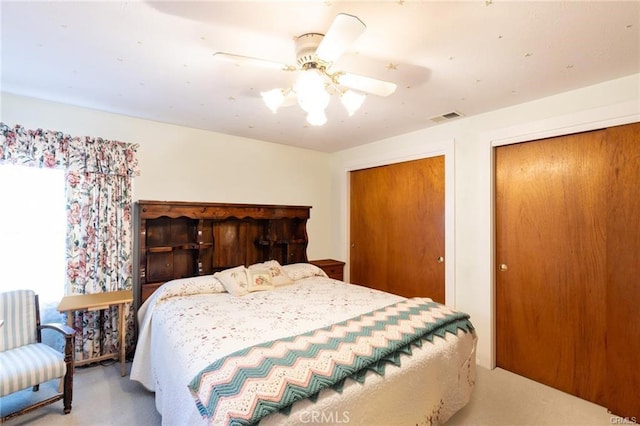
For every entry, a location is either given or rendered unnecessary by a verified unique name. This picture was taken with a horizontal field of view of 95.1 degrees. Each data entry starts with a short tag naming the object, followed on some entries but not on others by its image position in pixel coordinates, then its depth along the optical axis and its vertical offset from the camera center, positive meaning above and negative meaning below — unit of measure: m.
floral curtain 2.62 +0.03
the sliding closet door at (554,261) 2.31 -0.41
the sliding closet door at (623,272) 2.11 -0.44
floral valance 2.43 +0.60
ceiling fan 1.47 +0.78
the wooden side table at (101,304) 2.41 -0.72
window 2.47 -0.10
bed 1.27 -0.77
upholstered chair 1.88 -0.96
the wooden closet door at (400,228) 3.30 -0.16
